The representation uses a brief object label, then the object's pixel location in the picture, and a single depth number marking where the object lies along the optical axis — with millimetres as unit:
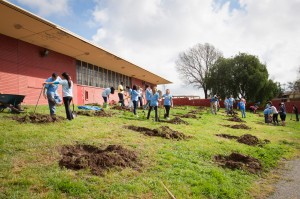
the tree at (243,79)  41000
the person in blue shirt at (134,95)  14710
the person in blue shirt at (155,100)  13297
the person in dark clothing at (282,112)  20250
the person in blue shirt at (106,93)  17250
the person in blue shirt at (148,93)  16953
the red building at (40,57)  13273
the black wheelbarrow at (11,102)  9992
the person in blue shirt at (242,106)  22391
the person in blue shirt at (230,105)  25031
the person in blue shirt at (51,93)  9859
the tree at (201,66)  56906
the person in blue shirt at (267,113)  20094
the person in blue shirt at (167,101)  14430
